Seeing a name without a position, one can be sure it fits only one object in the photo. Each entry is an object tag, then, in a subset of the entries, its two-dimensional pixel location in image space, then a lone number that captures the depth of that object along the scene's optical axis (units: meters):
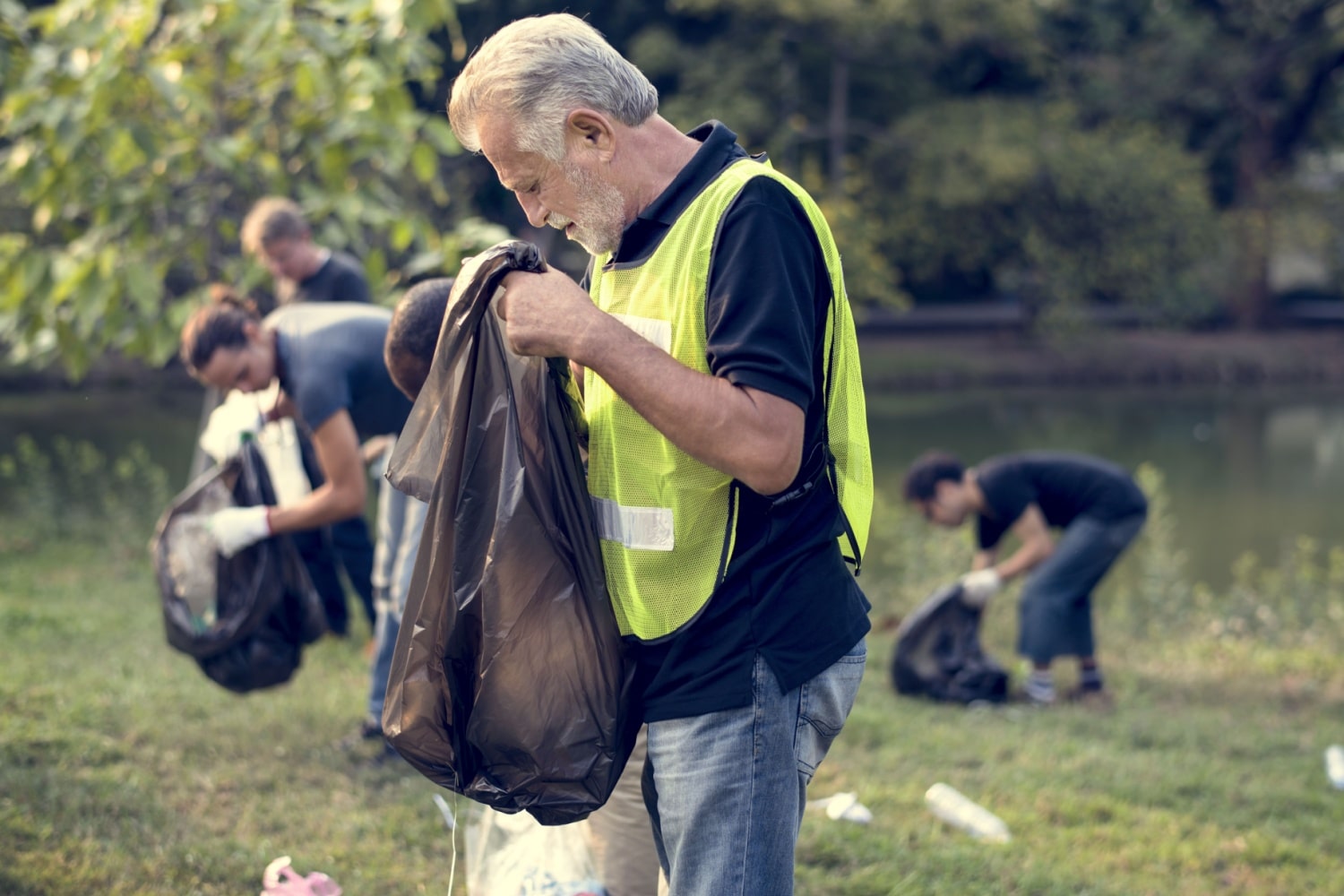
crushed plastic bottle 3.72
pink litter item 2.61
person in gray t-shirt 3.70
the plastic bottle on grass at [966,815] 3.82
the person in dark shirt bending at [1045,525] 5.83
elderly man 1.70
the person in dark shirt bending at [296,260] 5.53
